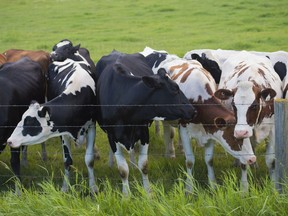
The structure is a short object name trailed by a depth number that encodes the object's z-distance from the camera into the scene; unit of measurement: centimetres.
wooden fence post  1150
